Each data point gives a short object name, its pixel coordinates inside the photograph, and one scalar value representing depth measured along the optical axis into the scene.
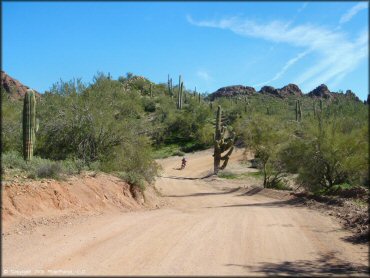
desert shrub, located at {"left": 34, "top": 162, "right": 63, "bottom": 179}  16.36
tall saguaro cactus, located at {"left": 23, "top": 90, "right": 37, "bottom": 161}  19.73
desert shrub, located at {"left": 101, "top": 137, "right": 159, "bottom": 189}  22.73
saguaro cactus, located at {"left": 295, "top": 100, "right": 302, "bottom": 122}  58.06
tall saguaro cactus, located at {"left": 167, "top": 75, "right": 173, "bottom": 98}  87.19
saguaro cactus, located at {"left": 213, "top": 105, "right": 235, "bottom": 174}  42.34
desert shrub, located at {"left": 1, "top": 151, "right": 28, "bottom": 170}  17.12
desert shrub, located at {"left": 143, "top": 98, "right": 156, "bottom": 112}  75.67
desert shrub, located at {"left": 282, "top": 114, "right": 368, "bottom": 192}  22.39
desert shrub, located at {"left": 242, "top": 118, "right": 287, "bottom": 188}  32.09
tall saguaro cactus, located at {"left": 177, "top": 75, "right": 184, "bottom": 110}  70.88
